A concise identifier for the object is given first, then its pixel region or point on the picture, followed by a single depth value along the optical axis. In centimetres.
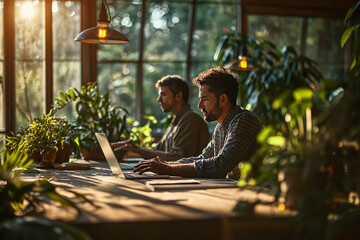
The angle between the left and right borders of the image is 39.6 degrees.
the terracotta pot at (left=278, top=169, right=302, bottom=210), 175
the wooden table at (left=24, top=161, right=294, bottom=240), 166
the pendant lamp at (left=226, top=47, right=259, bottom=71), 562
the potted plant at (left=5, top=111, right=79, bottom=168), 351
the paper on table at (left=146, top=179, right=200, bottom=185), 247
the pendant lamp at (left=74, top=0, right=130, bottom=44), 345
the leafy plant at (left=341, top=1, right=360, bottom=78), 282
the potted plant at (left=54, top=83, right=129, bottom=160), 432
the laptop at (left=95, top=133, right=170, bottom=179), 290
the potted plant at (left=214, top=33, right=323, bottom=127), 597
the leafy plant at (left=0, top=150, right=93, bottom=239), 148
